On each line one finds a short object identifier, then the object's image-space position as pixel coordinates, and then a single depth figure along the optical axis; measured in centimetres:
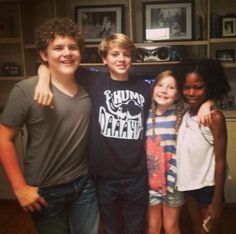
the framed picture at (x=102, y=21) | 286
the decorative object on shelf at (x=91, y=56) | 278
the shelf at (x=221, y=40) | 258
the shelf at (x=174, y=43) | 261
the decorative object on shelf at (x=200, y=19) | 278
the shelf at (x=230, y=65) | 261
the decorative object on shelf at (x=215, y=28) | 267
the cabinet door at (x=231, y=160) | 257
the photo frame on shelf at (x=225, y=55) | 281
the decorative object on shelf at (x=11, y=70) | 301
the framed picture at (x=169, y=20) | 278
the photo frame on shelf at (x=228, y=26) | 270
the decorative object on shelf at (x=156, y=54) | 264
